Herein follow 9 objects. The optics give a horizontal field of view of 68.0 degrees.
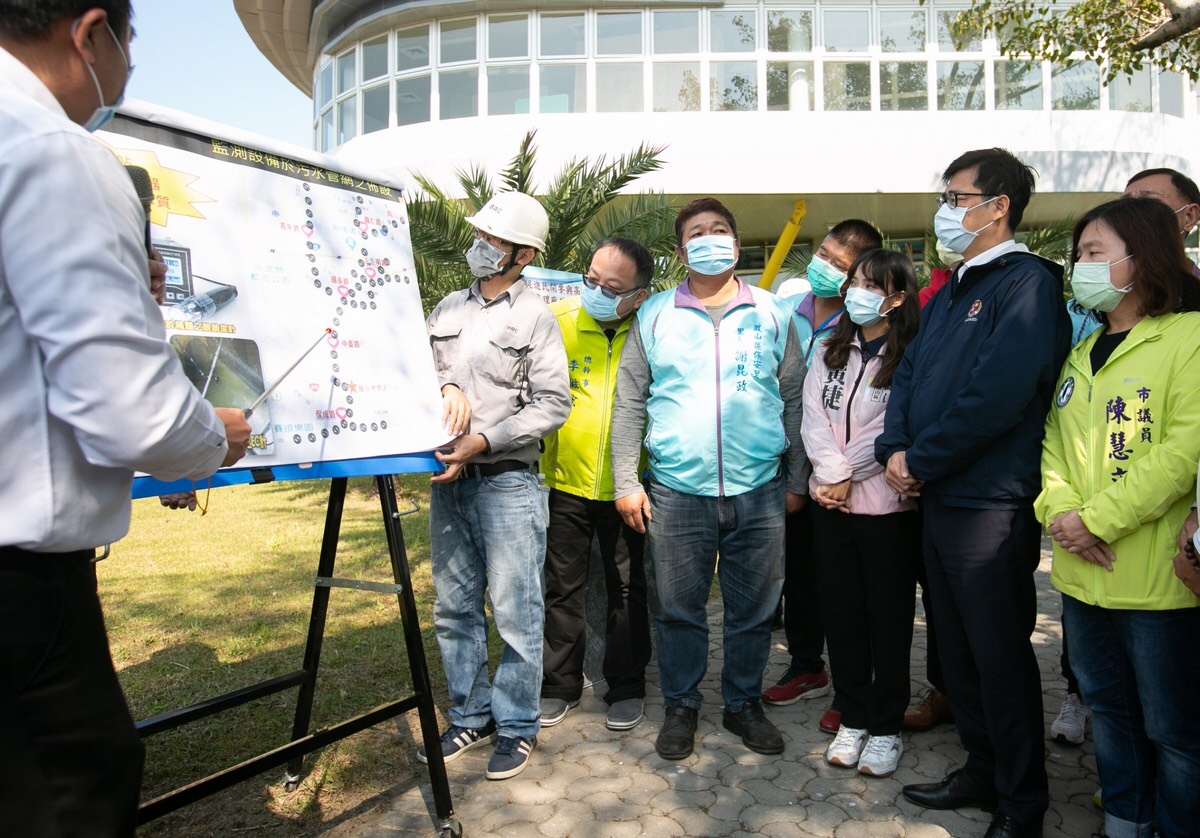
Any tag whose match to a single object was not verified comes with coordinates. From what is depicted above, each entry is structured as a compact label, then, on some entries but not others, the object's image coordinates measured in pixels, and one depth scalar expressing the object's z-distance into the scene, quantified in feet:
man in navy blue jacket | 9.77
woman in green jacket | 8.66
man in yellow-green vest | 13.69
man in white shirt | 4.90
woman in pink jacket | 11.80
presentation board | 8.49
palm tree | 28.91
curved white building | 55.42
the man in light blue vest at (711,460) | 12.45
